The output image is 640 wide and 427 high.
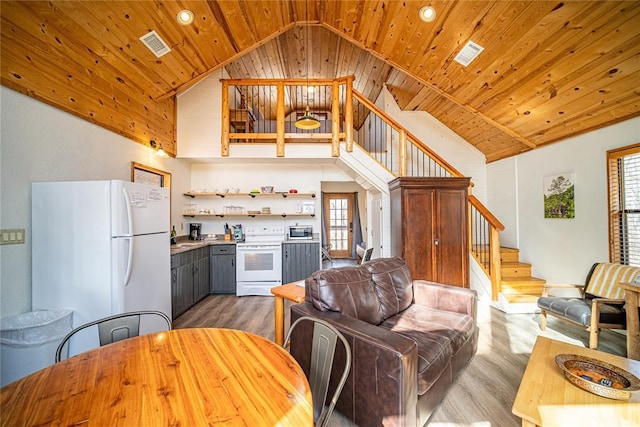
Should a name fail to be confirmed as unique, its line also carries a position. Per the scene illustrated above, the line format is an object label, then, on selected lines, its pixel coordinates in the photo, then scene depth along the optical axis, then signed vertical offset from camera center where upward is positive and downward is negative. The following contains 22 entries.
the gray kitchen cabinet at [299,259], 4.52 -0.77
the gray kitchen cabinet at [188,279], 3.38 -0.90
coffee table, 1.15 -0.94
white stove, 4.34 -0.82
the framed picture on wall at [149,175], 3.33 +0.63
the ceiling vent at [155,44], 2.76 +2.00
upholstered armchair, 2.46 -0.96
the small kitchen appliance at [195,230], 4.78 -0.24
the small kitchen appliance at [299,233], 4.83 -0.31
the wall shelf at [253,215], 4.86 +0.05
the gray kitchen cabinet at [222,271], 4.41 -0.93
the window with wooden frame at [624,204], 2.77 +0.11
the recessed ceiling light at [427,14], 2.64 +2.16
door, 8.31 -0.08
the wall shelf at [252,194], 4.75 +0.45
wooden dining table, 0.78 -0.62
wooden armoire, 3.53 -0.17
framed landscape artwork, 3.42 +0.27
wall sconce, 3.65 +1.04
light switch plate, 1.89 -0.12
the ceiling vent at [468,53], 2.82 +1.89
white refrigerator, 2.08 -0.26
